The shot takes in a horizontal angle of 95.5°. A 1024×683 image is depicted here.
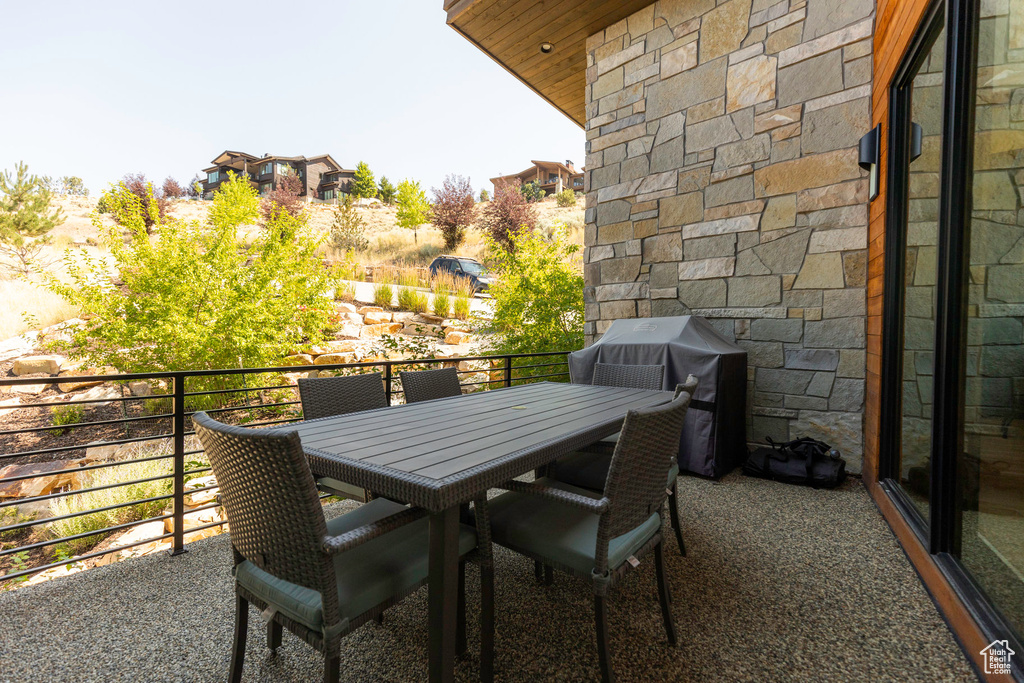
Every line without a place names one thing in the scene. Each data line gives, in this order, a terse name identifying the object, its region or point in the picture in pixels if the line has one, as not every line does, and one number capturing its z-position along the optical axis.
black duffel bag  2.95
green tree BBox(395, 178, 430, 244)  18.67
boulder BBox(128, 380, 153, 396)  6.32
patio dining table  1.14
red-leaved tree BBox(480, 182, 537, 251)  13.76
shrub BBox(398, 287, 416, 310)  9.45
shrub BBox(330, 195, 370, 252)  17.14
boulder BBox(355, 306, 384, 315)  8.85
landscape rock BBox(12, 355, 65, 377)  6.45
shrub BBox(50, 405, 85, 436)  5.58
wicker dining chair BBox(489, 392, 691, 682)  1.25
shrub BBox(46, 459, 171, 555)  3.58
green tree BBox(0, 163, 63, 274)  11.95
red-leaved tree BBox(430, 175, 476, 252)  17.17
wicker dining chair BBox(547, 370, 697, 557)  2.02
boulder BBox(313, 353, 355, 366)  7.22
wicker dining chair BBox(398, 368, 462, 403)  2.62
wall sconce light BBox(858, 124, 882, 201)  2.79
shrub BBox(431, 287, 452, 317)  9.30
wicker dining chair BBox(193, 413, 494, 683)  1.02
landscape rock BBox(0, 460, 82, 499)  4.43
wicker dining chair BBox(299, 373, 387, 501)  2.02
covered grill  3.09
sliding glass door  1.34
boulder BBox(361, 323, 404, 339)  8.27
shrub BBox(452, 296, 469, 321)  9.09
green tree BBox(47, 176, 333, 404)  5.53
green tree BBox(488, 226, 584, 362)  5.53
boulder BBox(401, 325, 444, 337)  8.59
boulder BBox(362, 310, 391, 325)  8.57
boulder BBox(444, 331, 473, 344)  8.33
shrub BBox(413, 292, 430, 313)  9.39
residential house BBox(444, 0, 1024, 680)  1.45
